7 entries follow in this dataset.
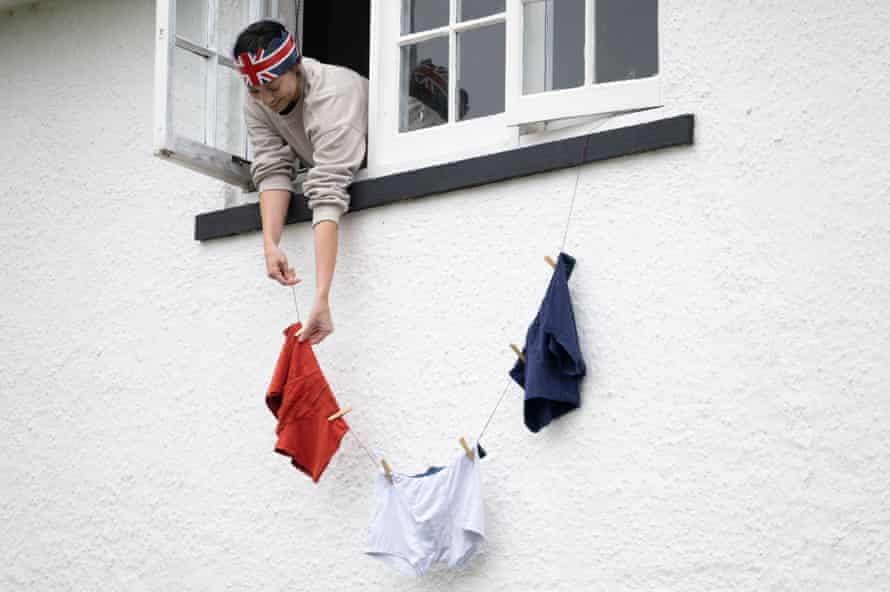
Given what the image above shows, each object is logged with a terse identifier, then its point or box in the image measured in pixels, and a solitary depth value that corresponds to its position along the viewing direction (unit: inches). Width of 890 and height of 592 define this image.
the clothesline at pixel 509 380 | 376.5
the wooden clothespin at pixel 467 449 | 372.8
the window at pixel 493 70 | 380.2
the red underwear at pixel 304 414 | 390.5
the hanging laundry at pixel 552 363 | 361.8
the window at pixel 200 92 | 414.2
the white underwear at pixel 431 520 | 368.3
